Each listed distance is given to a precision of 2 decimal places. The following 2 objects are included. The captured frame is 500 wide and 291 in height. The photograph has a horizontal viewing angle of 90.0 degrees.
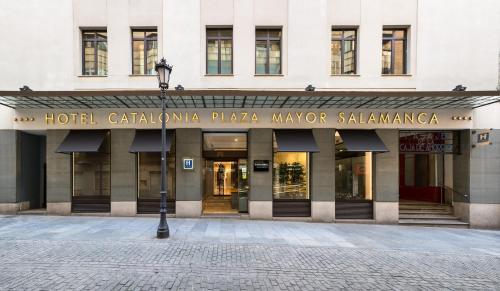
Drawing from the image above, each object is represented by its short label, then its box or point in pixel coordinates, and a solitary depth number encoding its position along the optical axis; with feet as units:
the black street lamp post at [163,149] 27.22
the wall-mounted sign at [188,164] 37.81
